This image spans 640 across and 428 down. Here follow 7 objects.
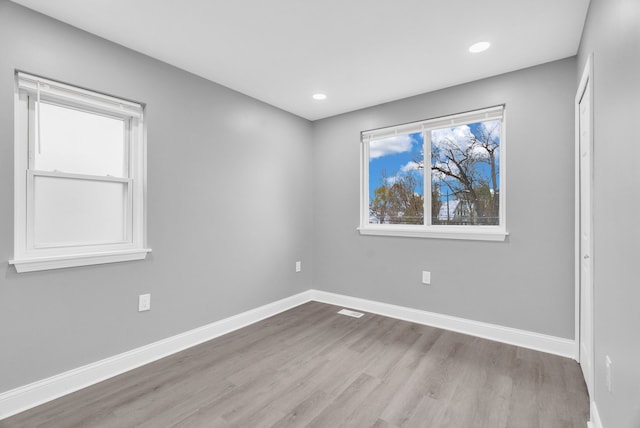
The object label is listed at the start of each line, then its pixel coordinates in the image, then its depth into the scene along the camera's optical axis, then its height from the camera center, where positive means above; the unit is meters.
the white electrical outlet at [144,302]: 2.42 -0.71
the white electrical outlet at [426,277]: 3.23 -0.66
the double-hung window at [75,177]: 1.94 +0.26
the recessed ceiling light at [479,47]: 2.31 +1.31
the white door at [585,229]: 1.79 -0.09
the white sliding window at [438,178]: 2.97 +0.42
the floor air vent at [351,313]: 3.55 -1.16
